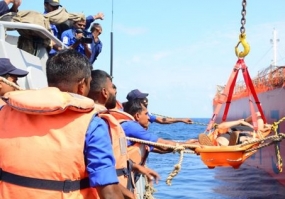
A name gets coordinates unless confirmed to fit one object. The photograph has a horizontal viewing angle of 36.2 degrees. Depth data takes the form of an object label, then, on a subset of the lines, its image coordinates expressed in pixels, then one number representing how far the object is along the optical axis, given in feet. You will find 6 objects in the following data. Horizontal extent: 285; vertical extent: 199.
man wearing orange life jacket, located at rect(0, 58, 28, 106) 11.37
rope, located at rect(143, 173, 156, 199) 20.39
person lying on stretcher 25.45
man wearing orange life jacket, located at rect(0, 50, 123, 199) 7.13
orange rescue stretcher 20.82
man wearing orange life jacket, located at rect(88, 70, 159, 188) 12.14
